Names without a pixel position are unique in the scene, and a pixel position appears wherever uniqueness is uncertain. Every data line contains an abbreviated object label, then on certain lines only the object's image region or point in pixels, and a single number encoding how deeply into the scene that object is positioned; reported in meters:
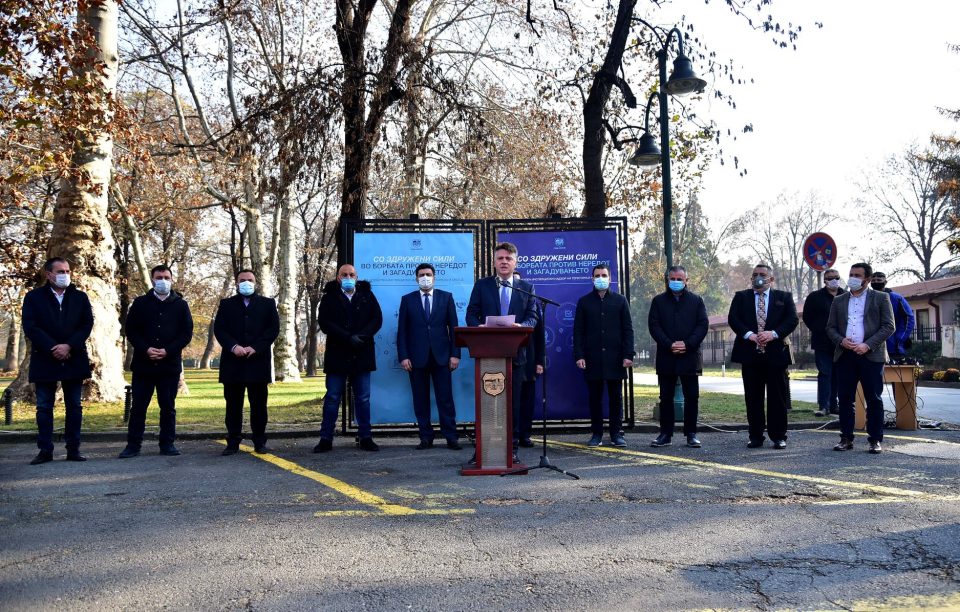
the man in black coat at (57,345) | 8.98
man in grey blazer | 9.09
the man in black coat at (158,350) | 9.50
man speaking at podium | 9.51
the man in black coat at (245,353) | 9.56
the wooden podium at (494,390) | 7.75
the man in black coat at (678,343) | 9.83
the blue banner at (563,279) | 11.23
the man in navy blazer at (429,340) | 10.16
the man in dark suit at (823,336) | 12.81
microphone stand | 7.64
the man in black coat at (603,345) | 10.03
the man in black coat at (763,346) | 9.59
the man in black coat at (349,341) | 9.85
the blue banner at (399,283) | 11.00
